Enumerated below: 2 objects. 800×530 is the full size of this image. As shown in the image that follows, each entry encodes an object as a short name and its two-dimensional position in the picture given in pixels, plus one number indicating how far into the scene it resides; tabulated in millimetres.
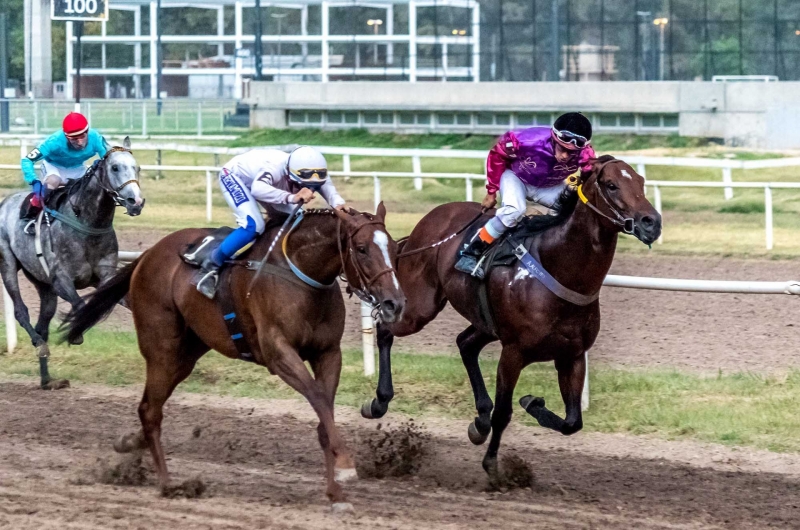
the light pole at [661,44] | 29316
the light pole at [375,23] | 35781
